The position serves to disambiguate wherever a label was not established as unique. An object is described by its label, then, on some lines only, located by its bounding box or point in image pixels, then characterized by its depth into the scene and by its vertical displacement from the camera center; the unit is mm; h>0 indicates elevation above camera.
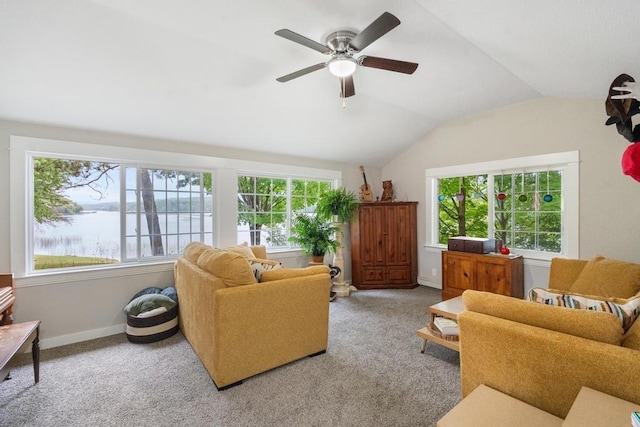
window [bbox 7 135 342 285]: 2697 +91
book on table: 2375 -959
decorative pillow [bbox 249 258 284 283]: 2446 -488
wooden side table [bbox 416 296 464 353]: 2365 -915
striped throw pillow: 1354 -473
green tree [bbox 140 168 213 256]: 3369 +157
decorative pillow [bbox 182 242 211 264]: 2778 -382
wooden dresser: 3469 -799
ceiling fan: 1884 +1091
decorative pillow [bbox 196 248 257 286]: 2162 -423
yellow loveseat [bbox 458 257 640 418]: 1189 -642
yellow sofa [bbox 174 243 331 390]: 2078 -806
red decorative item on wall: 1763 +307
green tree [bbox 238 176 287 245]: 4155 +117
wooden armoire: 4730 -578
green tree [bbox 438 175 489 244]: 4309 +74
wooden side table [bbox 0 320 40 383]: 1696 -834
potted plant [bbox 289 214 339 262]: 4305 -369
